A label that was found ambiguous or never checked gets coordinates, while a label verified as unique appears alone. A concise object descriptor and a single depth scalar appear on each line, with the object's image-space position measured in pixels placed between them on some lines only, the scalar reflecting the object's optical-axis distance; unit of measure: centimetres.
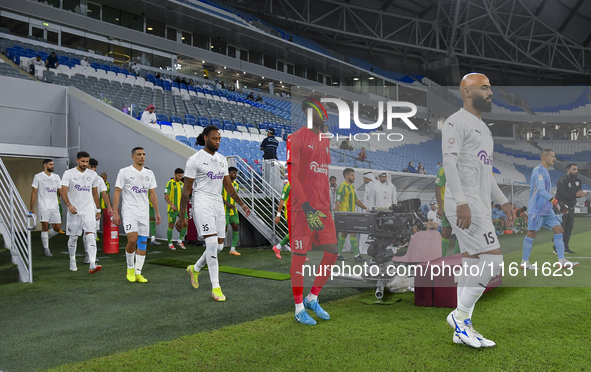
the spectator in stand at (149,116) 1193
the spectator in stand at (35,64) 1472
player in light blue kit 499
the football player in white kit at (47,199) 809
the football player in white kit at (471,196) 295
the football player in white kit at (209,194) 465
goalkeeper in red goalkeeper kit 361
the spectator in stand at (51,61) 1609
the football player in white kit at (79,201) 641
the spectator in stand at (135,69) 2032
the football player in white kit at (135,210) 566
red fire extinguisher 795
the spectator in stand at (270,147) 1069
